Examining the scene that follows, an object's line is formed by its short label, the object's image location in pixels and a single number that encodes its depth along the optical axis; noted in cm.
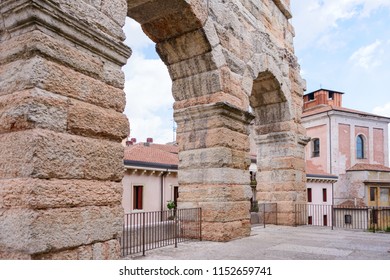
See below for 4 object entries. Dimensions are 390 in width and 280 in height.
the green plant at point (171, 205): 1553
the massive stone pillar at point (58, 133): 309
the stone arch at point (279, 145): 1038
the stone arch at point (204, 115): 679
